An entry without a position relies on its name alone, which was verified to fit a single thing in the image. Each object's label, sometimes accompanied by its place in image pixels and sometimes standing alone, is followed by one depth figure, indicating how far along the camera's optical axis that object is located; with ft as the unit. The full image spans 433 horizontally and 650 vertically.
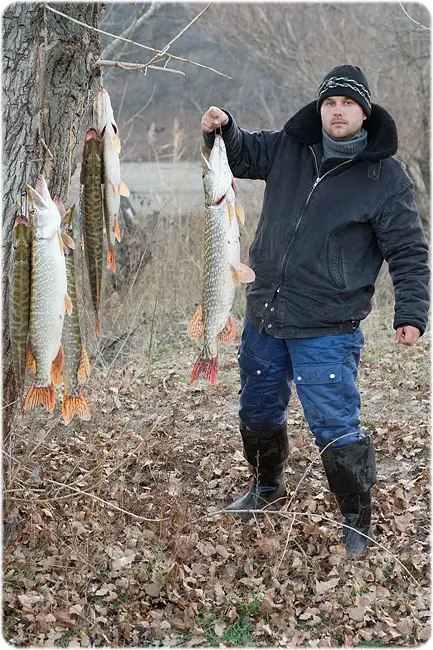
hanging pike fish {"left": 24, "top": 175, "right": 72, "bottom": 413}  12.05
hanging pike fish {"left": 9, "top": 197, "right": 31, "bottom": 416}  12.42
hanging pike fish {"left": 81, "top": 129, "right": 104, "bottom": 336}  12.84
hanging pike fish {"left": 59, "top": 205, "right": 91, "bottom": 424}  13.48
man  14.99
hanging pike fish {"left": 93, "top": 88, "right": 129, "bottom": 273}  12.71
